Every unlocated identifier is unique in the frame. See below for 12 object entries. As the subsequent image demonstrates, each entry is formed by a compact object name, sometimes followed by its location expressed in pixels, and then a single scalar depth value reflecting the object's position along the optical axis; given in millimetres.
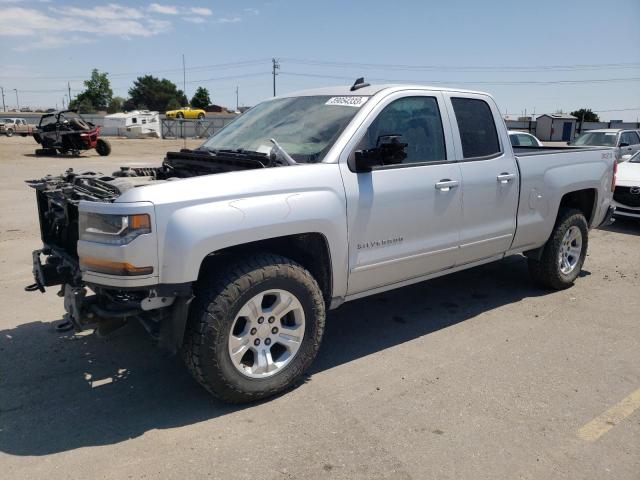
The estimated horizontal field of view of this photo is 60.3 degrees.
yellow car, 59719
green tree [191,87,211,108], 97125
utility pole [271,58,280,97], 79531
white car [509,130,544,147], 13805
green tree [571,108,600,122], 68019
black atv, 23828
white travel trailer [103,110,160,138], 45969
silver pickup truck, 3082
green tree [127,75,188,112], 98438
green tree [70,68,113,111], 96062
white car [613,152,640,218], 9562
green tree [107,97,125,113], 95188
